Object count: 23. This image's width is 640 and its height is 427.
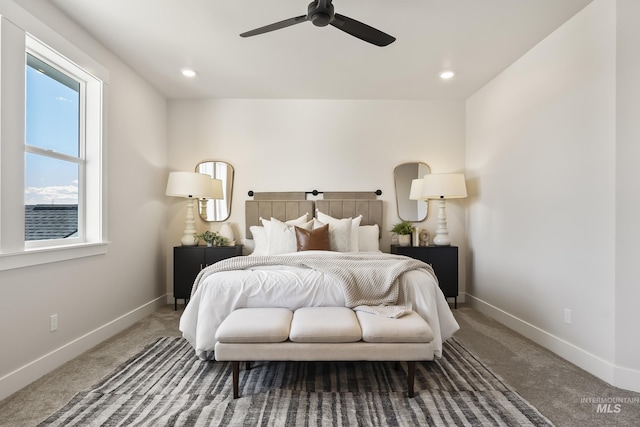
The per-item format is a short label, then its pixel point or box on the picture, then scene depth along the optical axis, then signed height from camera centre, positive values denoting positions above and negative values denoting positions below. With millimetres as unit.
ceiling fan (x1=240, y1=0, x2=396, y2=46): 1992 +1223
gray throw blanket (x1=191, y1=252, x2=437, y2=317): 2373 -451
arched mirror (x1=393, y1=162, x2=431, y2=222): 4484 +267
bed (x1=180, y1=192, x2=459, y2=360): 2363 -546
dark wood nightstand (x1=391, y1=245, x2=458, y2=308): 4035 -563
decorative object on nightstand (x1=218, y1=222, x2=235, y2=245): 4207 -230
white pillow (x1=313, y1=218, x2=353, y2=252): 3672 -235
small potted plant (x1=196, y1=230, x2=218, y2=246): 4082 -273
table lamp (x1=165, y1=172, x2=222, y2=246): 3885 +310
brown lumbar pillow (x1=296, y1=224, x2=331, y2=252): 3475 -258
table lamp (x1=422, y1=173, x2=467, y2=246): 3971 +339
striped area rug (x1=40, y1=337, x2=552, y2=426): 1804 -1123
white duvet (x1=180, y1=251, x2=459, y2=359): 2359 -601
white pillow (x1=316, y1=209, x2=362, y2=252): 3750 -121
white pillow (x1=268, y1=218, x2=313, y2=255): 3584 -268
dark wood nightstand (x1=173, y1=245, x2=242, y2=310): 3959 -566
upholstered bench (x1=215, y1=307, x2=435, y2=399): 1973 -775
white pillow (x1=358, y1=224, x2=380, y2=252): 4031 -291
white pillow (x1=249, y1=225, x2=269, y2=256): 3922 -309
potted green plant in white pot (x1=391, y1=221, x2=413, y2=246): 4203 -225
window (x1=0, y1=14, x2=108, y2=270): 2096 +509
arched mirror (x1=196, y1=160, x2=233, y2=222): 4422 +338
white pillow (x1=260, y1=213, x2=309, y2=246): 3942 -89
